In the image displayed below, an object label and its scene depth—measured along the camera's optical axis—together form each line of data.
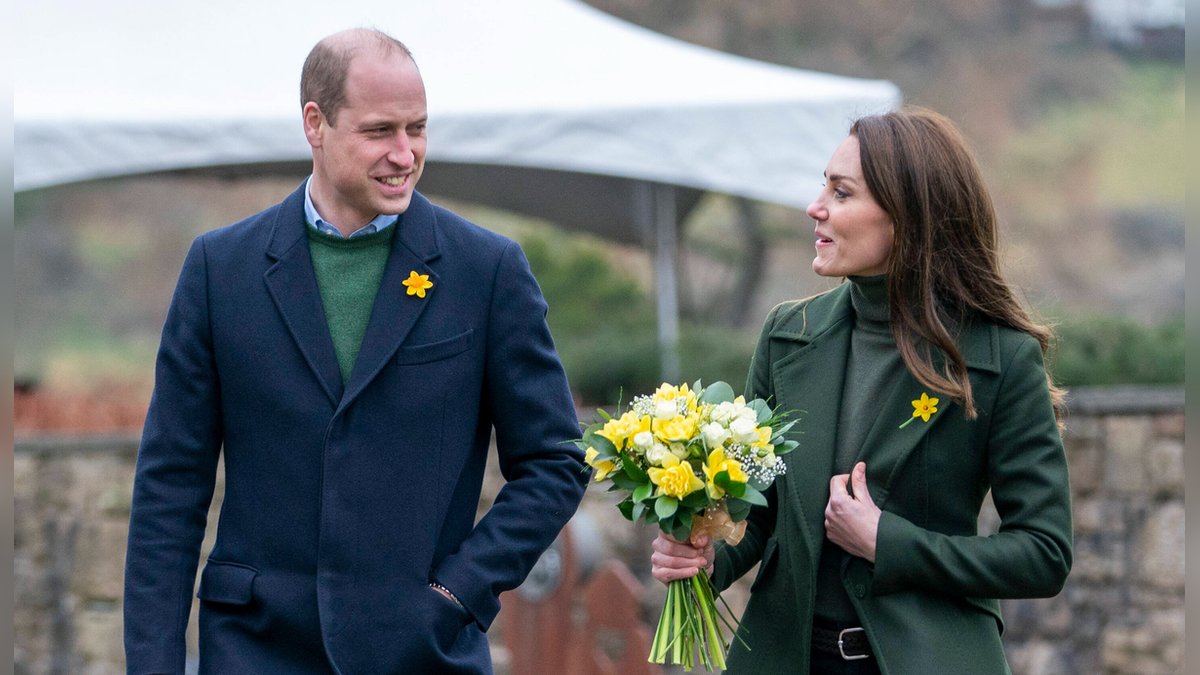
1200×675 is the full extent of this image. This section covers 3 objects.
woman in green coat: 6.80
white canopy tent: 18.52
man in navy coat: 6.95
